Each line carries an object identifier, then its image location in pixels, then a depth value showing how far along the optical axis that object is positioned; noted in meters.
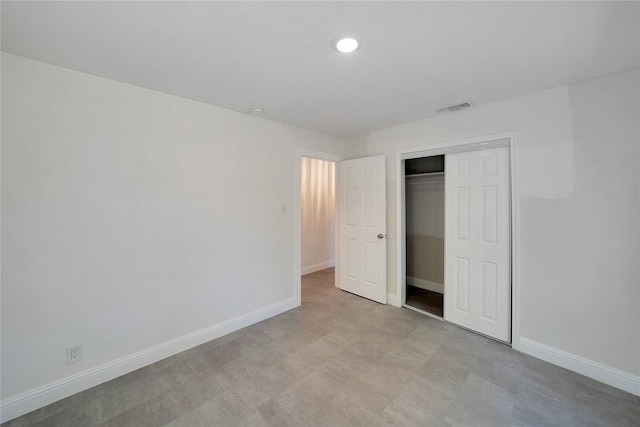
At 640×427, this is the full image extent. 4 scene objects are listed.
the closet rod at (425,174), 3.76
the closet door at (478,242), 2.64
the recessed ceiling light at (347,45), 1.60
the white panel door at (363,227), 3.57
